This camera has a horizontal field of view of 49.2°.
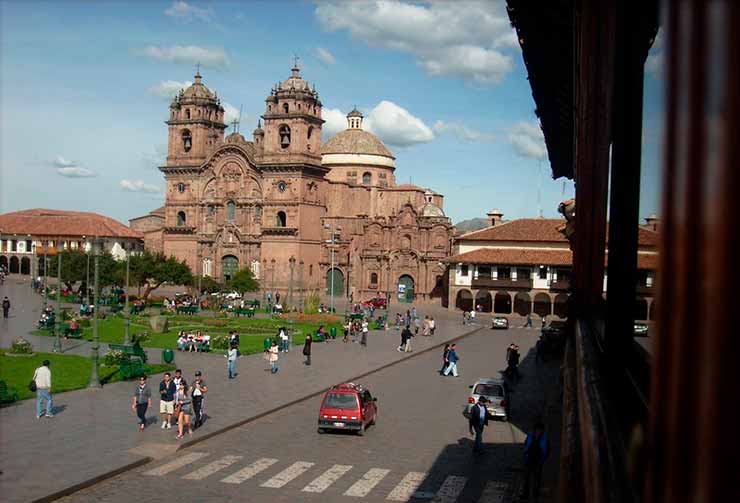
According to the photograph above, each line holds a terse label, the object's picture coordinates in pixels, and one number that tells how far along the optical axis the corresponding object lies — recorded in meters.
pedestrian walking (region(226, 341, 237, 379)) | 25.84
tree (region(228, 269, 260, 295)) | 59.62
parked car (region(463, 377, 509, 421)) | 20.77
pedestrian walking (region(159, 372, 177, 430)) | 17.80
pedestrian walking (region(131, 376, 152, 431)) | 17.23
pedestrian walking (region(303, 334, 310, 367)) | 29.70
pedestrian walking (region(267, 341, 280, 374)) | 27.22
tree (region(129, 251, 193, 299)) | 56.19
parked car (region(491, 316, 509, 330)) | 50.00
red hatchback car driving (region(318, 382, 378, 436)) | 18.12
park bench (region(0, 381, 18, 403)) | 19.23
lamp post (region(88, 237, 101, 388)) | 22.50
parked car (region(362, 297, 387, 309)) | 63.41
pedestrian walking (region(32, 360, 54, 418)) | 17.81
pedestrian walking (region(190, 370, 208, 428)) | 18.23
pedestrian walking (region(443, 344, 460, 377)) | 28.42
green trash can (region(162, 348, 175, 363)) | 27.64
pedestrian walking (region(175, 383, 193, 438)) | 17.11
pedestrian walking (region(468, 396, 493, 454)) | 16.56
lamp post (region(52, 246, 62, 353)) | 30.22
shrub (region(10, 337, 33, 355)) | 28.33
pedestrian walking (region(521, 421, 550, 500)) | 12.19
